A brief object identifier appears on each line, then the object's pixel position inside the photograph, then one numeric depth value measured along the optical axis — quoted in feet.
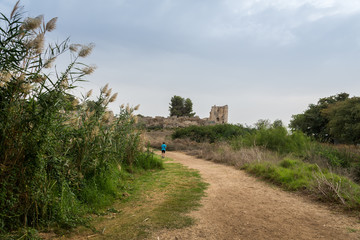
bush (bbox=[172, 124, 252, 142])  73.20
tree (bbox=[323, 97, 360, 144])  74.17
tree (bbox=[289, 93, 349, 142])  105.60
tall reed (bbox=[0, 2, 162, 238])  8.74
